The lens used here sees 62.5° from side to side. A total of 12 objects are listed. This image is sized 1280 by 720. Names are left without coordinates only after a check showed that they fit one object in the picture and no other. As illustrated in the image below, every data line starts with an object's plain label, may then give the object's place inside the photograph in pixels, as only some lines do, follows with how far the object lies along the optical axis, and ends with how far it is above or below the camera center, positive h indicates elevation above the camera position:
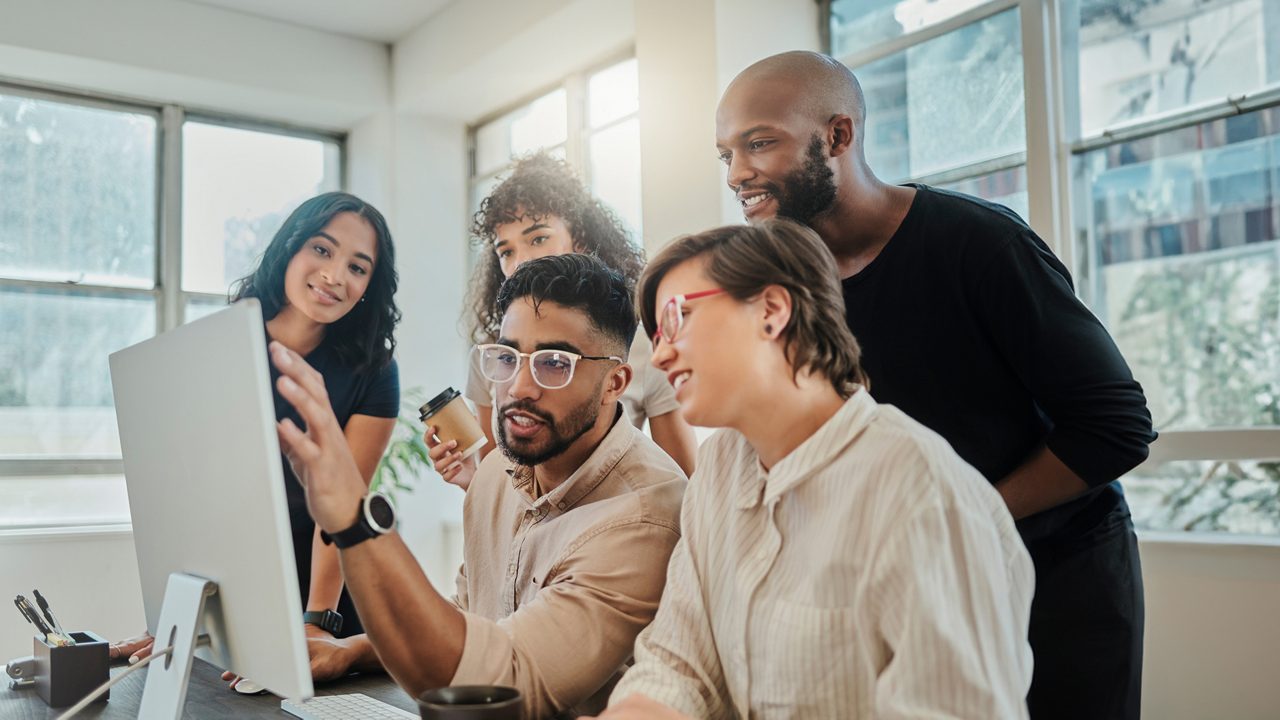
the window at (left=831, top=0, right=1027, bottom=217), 3.23 +1.02
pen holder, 1.50 -0.36
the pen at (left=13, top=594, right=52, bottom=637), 1.63 -0.30
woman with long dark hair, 2.14 +0.21
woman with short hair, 0.97 -0.13
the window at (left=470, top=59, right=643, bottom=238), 4.70 +1.36
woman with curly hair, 2.69 +0.48
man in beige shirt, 1.13 -0.15
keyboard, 1.37 -0.39
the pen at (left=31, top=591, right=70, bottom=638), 1.64 -0.30
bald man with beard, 1.53 +0.09
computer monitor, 0.96 -0.09
